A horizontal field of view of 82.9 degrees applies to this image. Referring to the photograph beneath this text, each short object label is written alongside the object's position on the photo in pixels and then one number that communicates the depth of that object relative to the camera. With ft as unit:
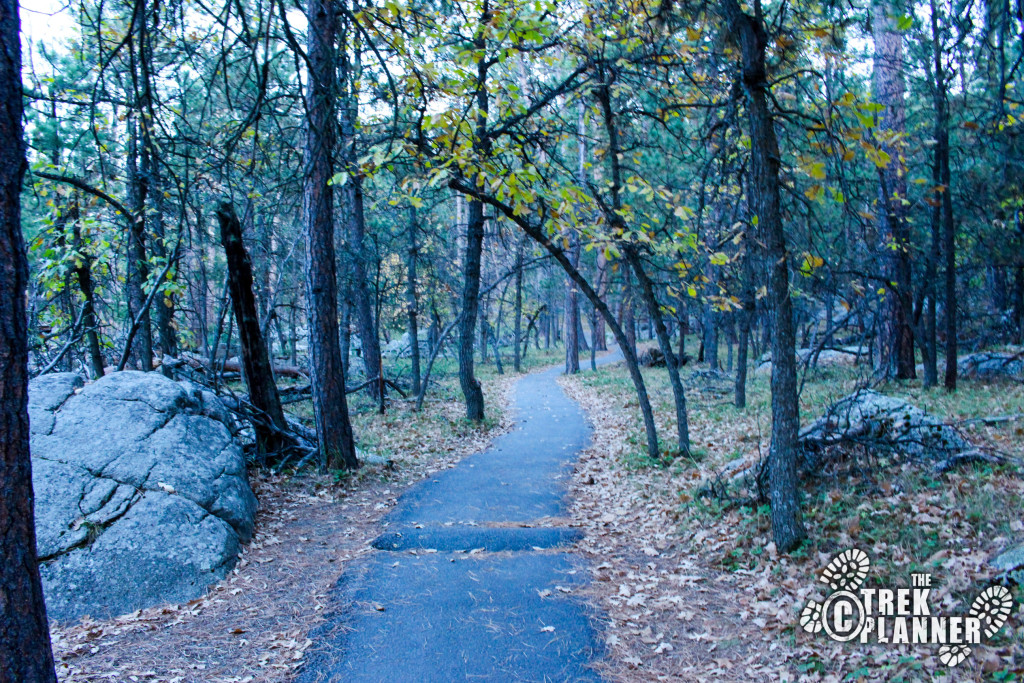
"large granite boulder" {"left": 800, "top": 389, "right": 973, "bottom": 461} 20.57
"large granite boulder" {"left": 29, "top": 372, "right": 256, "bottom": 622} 16.48
